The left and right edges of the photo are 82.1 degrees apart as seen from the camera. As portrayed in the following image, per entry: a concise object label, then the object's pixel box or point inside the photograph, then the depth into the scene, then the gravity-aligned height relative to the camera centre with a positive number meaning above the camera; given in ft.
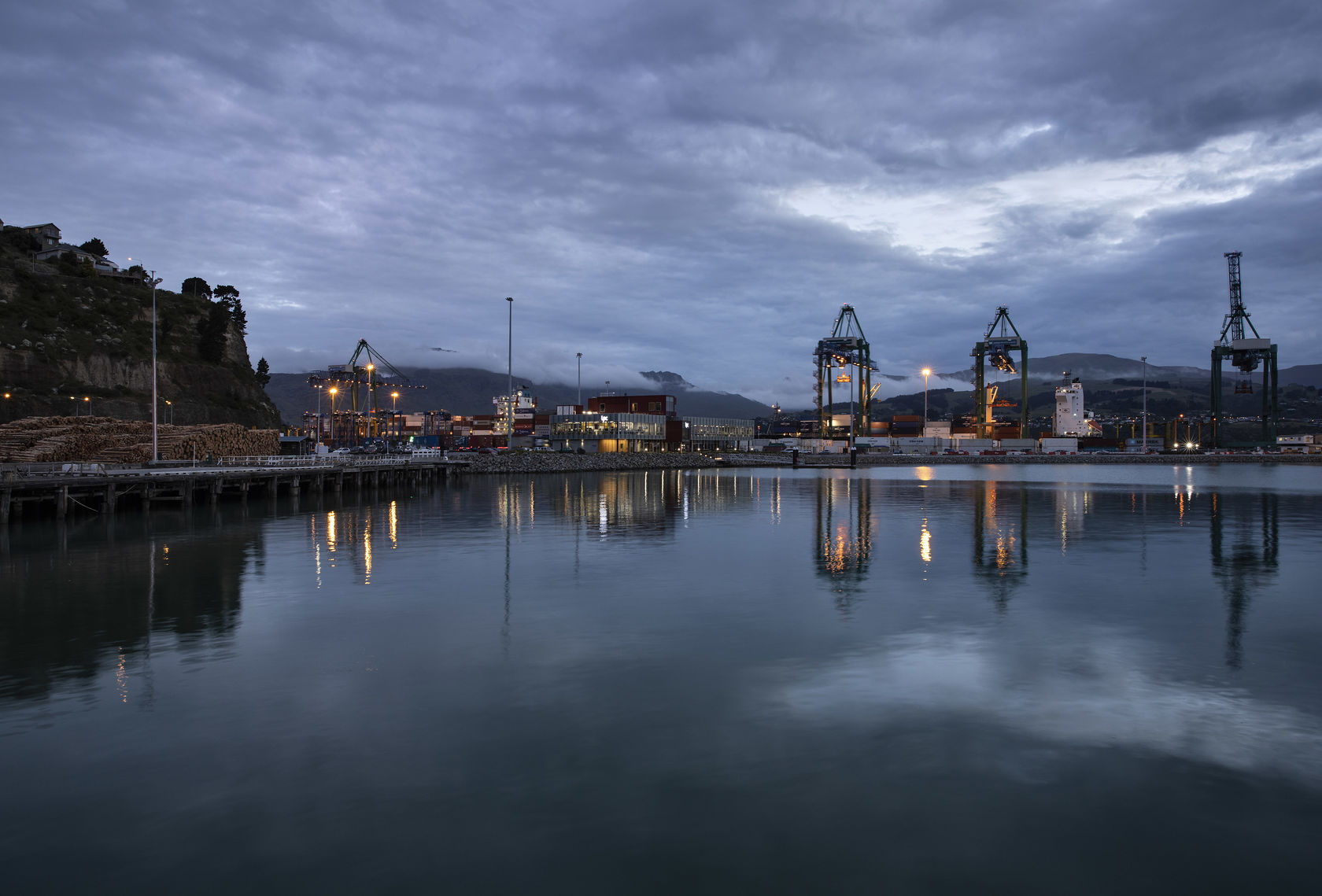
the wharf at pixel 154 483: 121.39 -8.33
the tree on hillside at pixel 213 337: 353.51 +49.14
